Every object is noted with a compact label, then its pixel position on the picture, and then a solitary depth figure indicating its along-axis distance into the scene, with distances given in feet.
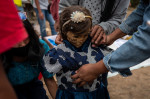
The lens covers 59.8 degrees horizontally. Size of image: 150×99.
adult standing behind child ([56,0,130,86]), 4.45
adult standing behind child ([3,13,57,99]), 3.42
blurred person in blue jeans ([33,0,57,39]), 11.23
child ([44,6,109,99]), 3.46
